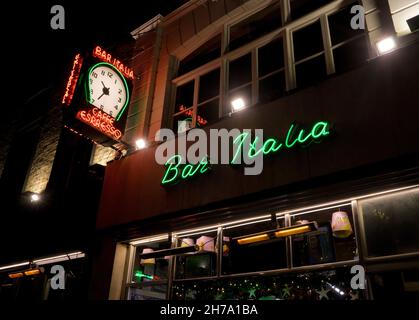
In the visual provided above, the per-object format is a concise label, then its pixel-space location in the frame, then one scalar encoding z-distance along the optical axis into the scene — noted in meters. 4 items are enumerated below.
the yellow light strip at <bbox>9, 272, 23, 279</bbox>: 9.47
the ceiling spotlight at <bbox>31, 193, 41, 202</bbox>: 10.81
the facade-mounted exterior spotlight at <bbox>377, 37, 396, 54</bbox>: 5.96
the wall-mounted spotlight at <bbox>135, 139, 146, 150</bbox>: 8.78
